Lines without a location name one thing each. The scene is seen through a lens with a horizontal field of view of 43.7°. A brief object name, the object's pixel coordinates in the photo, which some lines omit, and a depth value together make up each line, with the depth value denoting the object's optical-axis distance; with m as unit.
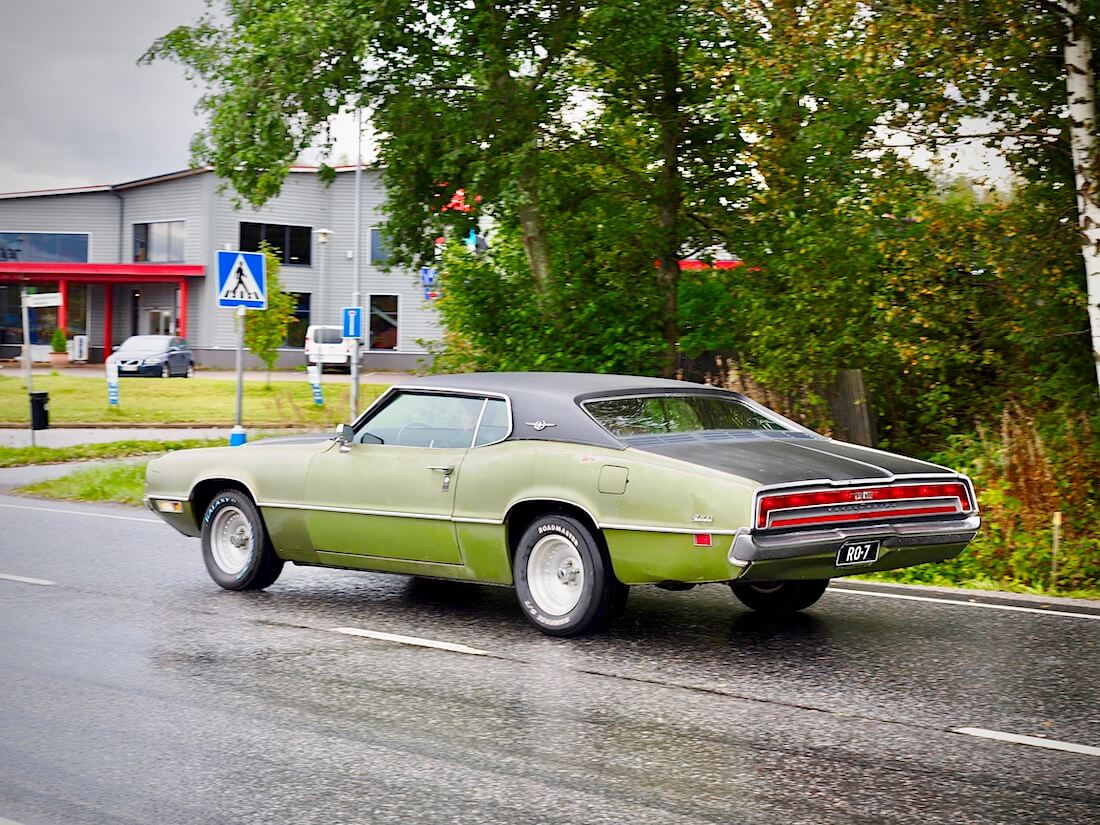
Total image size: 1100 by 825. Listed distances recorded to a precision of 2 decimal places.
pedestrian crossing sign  18.44
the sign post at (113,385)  33.78
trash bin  23.67
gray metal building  54.97
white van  52.19
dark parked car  46.81
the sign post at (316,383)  33.91
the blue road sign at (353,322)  25.42
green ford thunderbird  7.00
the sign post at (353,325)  24.89
